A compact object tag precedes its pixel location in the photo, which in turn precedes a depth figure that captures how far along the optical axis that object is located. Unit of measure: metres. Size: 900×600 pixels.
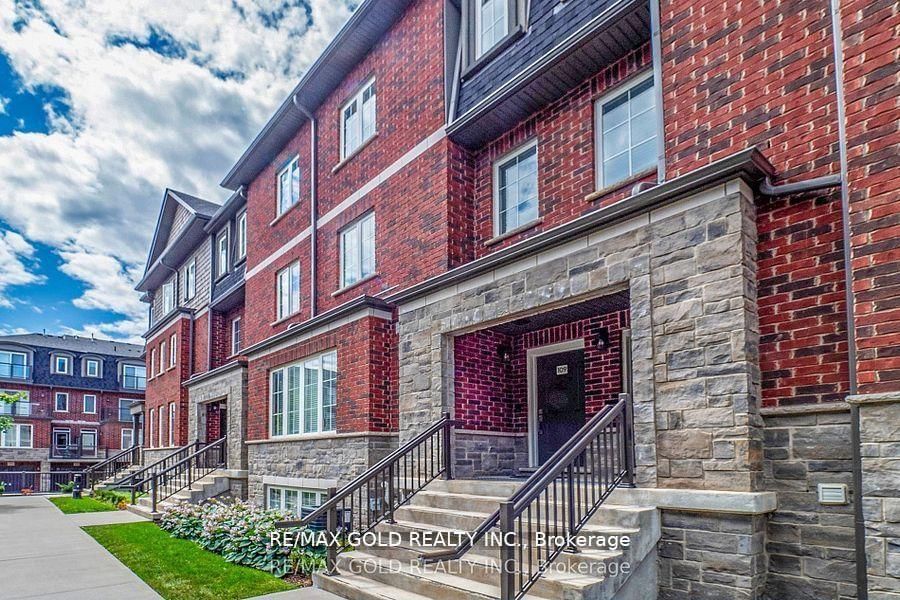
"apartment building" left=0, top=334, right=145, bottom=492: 36.06
